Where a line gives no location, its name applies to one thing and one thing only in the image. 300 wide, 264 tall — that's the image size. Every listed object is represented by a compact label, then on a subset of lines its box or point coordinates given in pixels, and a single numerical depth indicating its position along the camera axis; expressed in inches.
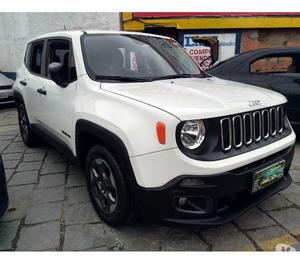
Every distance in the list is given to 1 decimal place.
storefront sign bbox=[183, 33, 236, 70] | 327.8
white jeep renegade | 72.6
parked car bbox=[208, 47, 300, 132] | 159.9
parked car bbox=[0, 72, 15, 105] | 290.5
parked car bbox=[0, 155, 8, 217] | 85.4
